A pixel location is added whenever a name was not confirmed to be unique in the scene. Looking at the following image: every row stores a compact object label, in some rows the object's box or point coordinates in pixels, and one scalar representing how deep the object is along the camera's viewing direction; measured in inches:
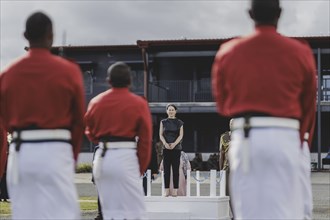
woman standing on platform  870.8
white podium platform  790.2
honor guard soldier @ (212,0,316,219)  335.7
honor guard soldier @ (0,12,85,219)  359.4
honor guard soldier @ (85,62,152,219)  434.5
